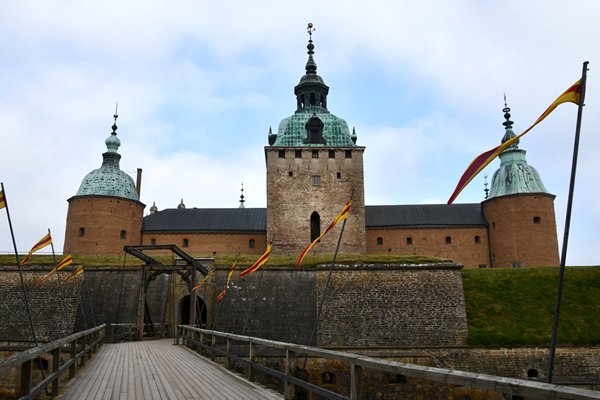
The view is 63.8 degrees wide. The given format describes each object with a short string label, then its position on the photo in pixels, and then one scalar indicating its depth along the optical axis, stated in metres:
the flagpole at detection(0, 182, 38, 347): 13.05
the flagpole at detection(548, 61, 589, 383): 5.75
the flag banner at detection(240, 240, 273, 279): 17.31
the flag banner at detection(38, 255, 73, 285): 20.63
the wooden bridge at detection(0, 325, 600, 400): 3.67
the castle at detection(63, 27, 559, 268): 37.19
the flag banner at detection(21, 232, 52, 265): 18.41
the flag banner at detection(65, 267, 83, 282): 23.47
